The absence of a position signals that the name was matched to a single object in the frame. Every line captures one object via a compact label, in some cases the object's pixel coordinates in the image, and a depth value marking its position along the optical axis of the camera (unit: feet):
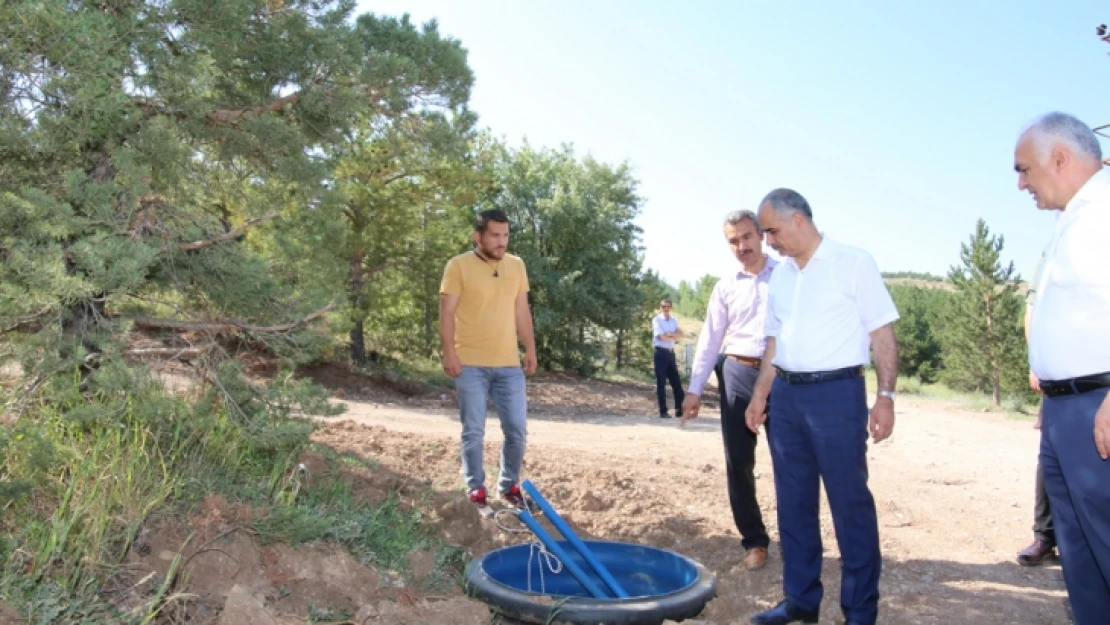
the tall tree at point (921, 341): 203.72
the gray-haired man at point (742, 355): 14.52
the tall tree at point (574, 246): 73.26
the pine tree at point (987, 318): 126.52
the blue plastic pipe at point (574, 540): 11.98
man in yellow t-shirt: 16.78
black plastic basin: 10.12
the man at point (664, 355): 41.50
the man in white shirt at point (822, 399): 11.53
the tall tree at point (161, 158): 12.35
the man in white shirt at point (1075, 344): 8.50
